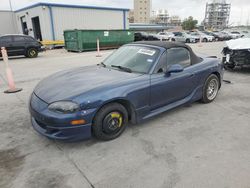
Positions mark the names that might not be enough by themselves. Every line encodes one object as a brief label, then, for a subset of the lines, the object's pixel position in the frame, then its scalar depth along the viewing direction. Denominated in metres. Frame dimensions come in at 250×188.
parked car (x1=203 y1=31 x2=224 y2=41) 32.03
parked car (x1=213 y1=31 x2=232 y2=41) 32.26
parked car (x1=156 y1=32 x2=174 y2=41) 26.92
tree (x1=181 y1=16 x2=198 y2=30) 87.12
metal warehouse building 20.84
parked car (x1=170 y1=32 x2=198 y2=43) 27.38
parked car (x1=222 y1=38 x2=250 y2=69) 7.08
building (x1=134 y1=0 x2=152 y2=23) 115.44
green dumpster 16.73
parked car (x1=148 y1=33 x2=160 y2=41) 27.15
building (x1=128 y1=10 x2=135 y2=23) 111.38
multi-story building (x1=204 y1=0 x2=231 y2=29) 112.75
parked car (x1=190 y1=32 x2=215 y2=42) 29.16
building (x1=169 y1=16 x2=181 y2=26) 123.60
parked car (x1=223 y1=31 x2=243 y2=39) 34.01
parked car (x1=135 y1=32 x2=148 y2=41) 26.91
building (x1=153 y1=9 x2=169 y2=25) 128.50
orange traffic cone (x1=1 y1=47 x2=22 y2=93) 5.82
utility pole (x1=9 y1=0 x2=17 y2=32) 26.91
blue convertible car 2.75
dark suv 12.77
